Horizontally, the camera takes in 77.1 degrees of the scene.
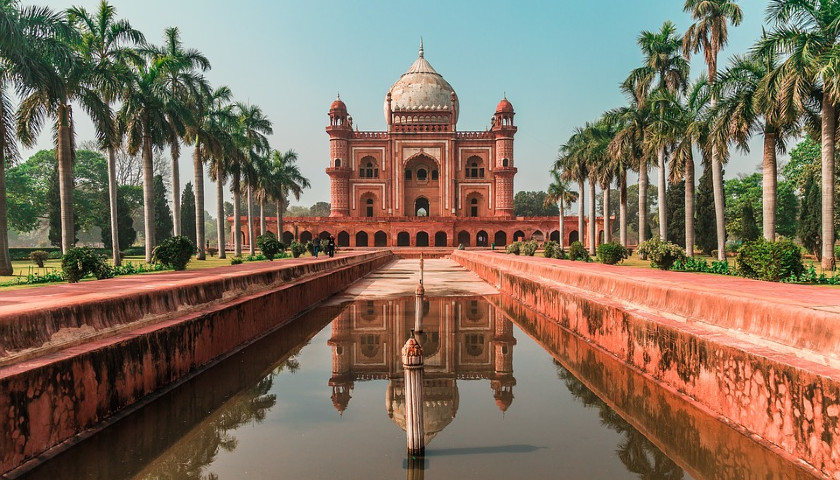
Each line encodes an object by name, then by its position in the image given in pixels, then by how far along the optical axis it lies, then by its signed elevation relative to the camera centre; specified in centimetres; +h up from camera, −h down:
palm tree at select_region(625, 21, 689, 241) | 2519 +818
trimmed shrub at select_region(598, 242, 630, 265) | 2245 -86
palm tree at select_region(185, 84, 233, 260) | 2638 +546
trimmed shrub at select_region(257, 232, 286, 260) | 2684 -48
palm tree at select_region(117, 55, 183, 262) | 2139 +524
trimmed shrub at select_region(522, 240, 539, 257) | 3234 -86
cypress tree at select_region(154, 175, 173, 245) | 4356 +160
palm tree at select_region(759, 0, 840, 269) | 1507 +475
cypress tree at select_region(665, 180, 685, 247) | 3684 +142
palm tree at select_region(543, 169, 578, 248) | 4391 +340
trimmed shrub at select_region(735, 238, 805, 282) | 1212 -69
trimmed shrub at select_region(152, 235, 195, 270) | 1858 -48
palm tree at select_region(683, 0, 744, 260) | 2264 +904
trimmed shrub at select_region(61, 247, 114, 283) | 1363 -61
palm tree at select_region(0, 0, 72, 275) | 1590 +584
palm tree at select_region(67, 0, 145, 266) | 1972 +754
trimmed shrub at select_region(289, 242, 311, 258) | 3206 -71
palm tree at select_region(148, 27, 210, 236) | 2503 +800
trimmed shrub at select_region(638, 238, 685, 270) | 1839 -77
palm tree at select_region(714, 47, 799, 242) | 1705 +385
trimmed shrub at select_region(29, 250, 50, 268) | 1972 -62
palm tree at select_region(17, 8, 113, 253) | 1800 +455
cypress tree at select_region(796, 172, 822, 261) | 2678 +42
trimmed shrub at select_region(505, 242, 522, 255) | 3638 -95
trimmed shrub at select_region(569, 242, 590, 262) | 2717 -101
